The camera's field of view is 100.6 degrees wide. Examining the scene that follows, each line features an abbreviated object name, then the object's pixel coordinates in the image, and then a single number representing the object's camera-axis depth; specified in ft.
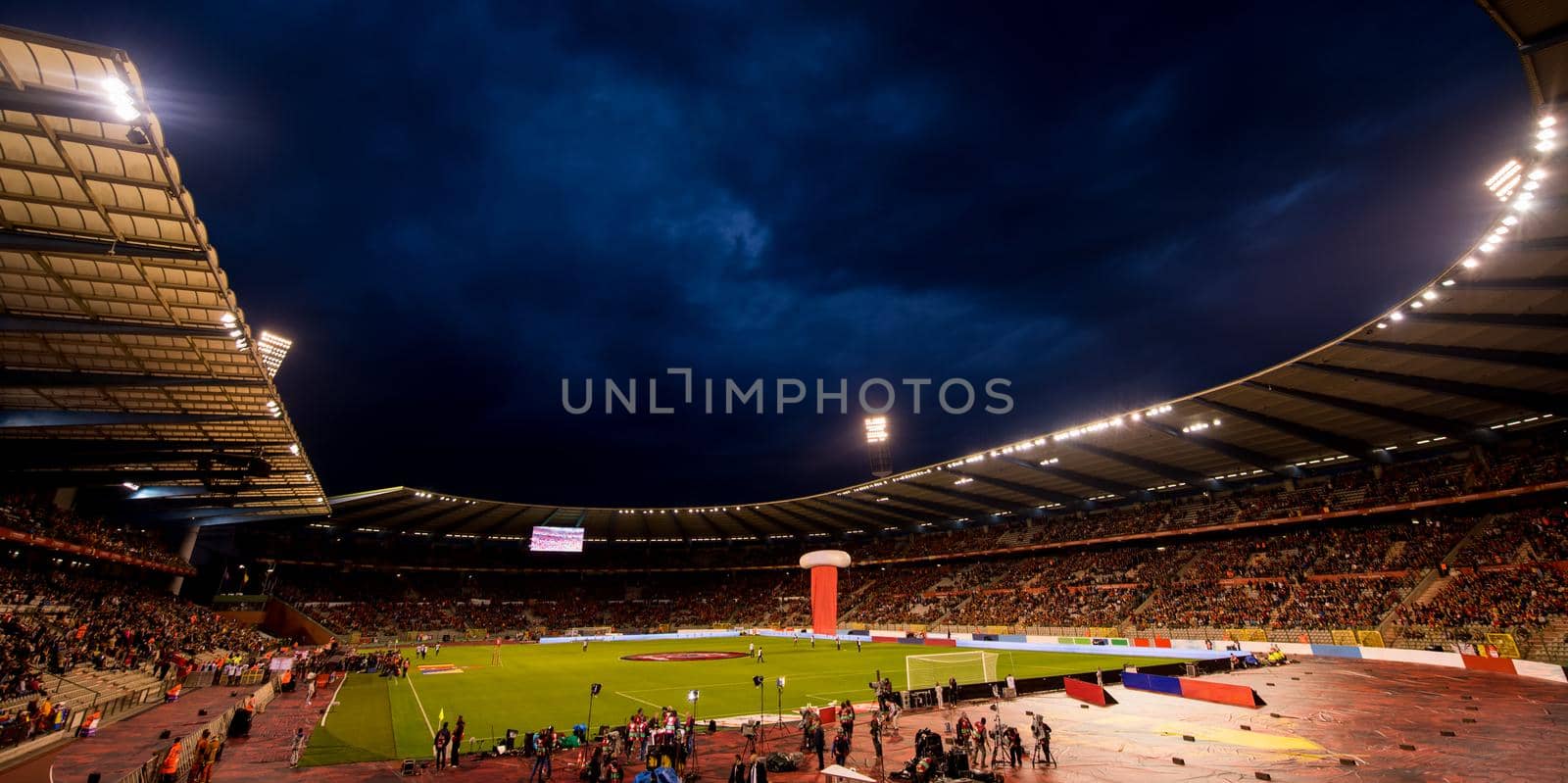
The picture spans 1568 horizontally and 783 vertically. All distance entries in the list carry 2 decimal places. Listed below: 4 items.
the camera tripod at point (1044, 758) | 51.06
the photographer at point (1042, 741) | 51.03
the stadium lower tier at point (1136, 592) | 115.24
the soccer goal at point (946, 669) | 92.06
